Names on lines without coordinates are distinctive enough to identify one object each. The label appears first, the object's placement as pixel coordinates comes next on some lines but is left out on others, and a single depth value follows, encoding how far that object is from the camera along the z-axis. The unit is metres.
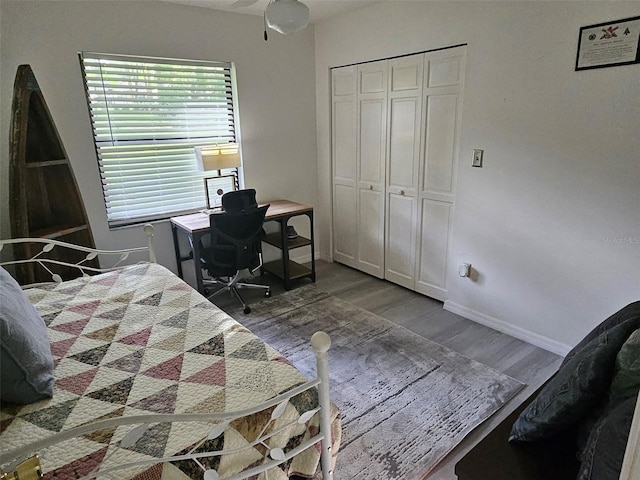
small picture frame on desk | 3.63
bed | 1.08
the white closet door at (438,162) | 2.92
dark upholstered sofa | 1.08
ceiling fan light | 1.89
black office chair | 3.06
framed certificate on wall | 2.04
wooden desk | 3.17
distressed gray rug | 1.86
